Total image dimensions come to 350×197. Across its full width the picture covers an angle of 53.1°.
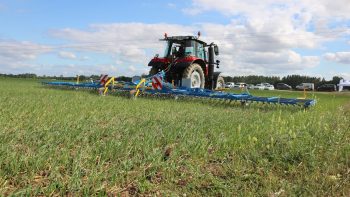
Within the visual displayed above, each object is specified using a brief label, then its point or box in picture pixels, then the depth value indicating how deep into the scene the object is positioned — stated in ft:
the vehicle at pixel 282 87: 188.18
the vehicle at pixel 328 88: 156.68
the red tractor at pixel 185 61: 40.24
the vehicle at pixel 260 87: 170.44
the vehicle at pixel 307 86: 165.07
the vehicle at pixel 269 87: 171.83
